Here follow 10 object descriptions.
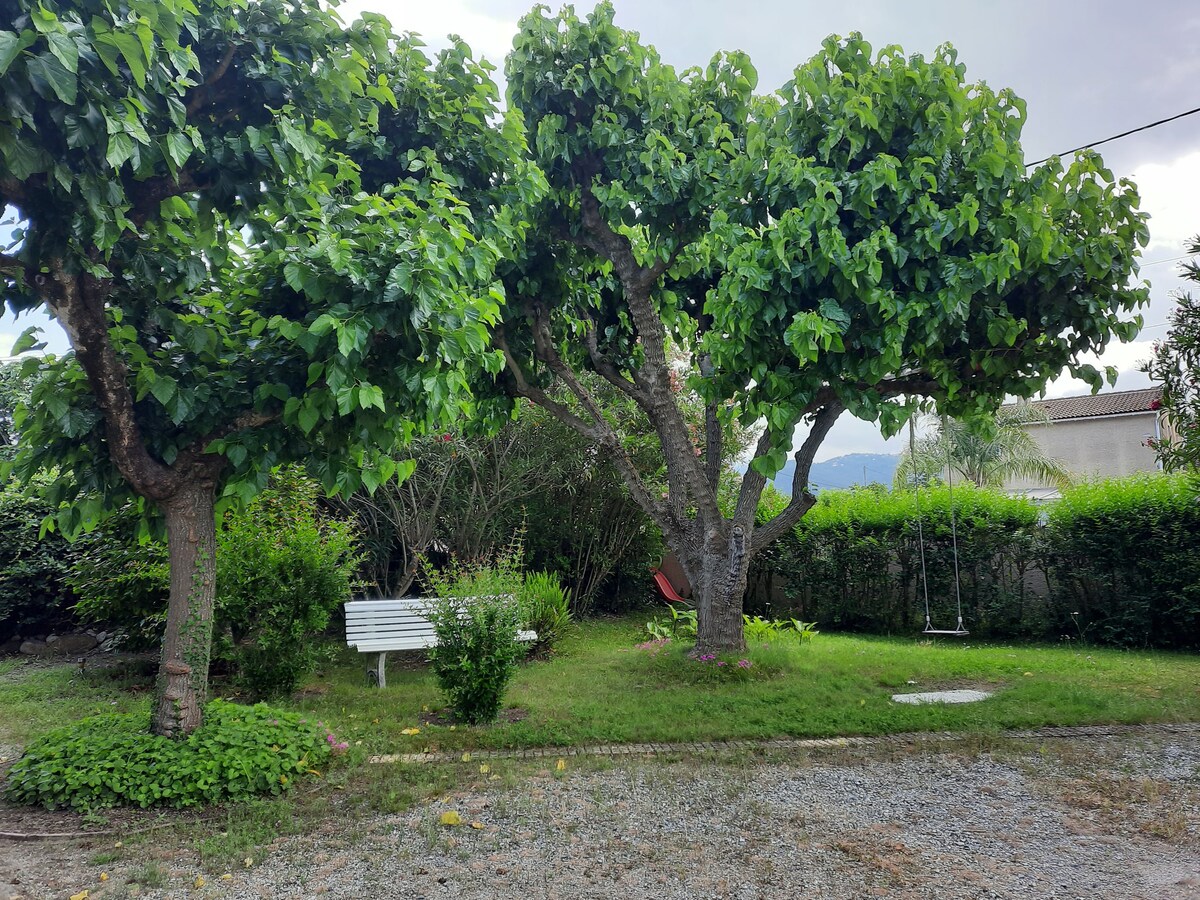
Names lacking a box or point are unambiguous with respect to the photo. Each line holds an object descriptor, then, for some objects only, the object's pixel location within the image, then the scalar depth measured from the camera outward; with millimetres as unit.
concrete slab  6273
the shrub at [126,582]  6719
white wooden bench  7074
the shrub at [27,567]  8891
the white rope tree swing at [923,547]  8148
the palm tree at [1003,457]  22172
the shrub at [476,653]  5629
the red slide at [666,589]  11844
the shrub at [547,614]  8773
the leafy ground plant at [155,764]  4004
